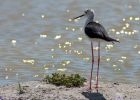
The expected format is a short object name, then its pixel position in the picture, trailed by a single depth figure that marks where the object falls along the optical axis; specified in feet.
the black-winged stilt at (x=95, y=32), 39.19
